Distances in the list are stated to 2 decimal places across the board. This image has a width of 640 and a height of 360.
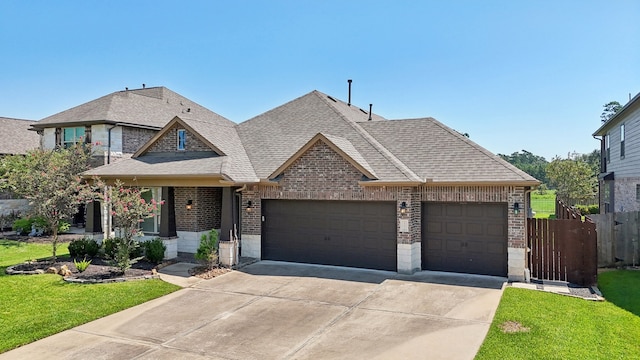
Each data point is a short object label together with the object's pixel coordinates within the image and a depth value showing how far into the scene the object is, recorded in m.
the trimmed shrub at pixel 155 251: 13.73
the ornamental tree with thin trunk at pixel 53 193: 12.87
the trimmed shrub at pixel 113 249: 13.55
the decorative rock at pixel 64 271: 12.30
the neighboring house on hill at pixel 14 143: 24.83
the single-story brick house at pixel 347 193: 11.92
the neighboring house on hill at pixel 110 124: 22.17
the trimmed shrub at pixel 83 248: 14.59
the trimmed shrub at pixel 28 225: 21.16
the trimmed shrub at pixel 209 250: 13.21
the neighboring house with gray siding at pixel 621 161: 17.48
